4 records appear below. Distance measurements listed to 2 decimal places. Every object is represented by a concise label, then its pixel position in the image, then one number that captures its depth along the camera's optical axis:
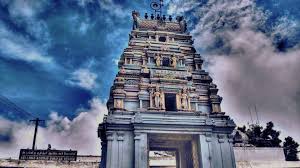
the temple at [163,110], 12.86
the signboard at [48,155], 21.72
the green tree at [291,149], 25.86
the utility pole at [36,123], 31.08
